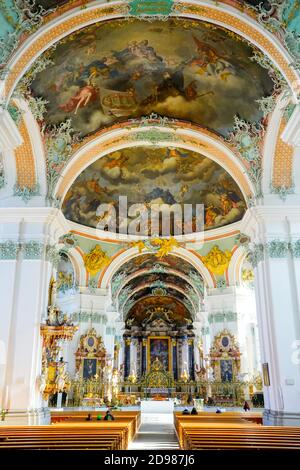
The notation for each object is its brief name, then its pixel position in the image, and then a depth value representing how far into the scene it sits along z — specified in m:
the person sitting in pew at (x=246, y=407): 18.24
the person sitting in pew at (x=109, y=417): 12.41
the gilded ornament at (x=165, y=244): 22.19
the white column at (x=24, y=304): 11.59
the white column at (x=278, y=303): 11.62
